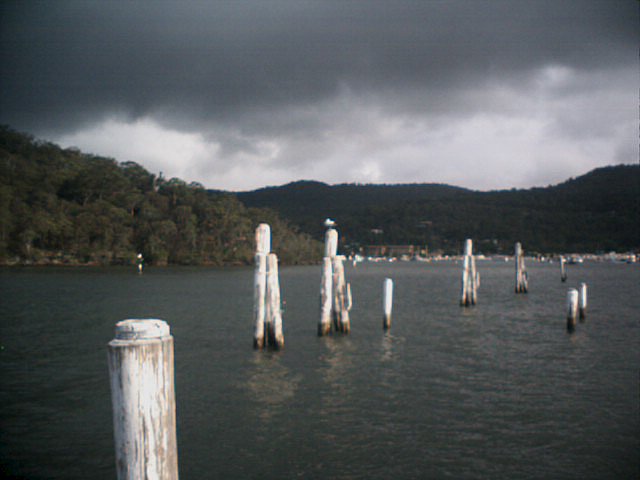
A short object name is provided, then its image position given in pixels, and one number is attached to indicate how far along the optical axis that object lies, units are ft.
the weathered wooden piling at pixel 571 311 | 77.20
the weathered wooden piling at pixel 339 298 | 65.57
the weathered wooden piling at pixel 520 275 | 143.43
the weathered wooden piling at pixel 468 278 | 103.94
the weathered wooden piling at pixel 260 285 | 52.11
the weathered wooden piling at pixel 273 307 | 52.49
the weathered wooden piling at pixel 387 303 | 72.83
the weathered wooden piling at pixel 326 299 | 63.41
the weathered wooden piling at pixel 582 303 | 92.09
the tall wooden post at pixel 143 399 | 10.29
